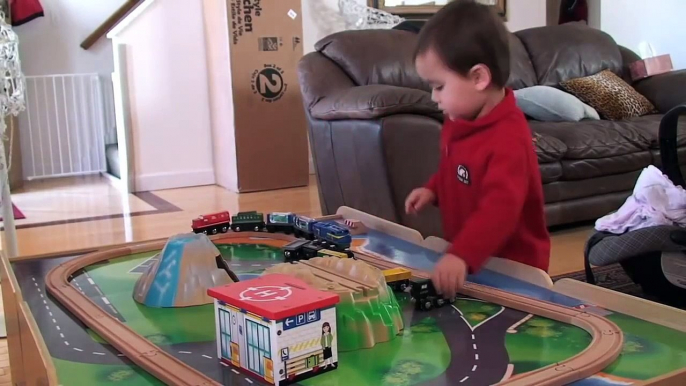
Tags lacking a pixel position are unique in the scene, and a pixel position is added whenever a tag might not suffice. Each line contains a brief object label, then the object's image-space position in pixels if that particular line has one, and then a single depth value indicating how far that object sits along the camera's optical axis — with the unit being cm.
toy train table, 79
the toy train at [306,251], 119
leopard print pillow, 331
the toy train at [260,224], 138
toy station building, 77
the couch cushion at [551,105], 313
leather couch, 242
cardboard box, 385
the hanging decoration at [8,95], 201
